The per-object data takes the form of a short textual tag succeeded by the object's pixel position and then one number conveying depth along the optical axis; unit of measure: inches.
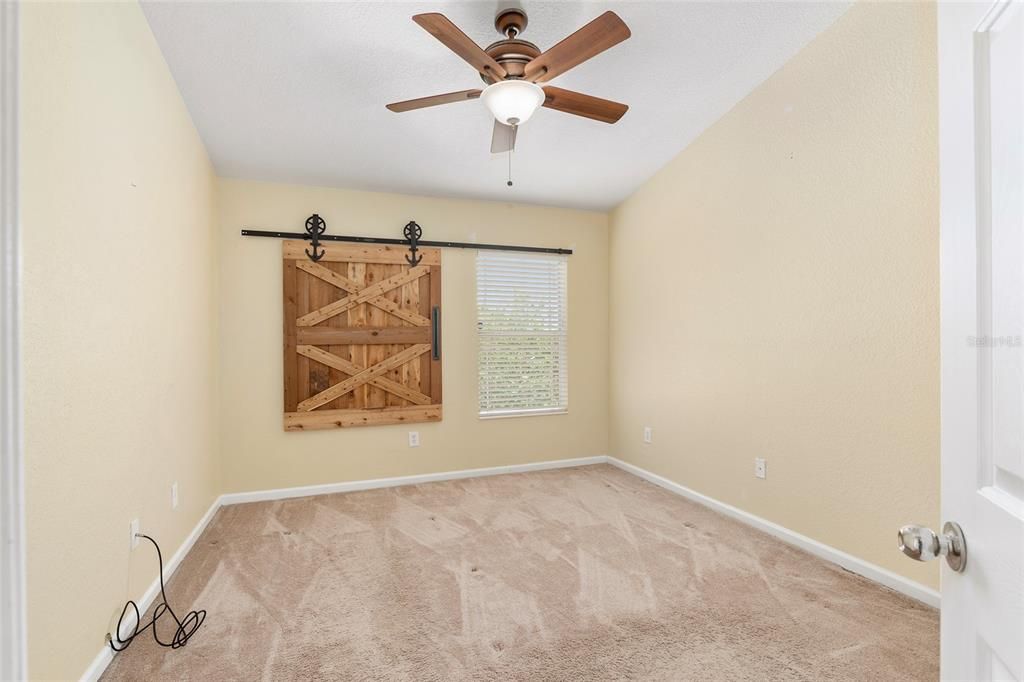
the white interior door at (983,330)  22.7
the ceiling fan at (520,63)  71.2
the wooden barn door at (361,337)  148.4
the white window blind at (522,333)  170.4
